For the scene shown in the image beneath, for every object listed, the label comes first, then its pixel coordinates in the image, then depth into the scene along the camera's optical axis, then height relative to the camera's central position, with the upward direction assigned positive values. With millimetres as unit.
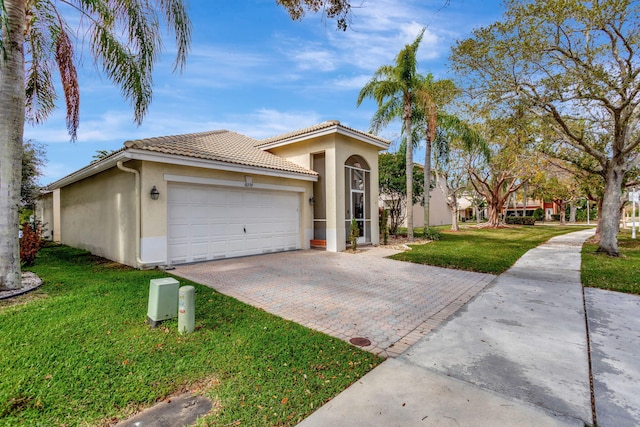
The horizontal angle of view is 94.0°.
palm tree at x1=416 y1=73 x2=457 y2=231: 12903 +5352
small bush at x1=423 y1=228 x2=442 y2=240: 17844 -1205
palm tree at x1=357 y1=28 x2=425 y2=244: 14555 +6179
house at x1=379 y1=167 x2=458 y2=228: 33719 +464
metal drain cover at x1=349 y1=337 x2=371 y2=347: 4154 -1782
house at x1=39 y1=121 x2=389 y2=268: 9102 +854
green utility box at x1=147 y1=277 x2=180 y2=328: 4664 -1319
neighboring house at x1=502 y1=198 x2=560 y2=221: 56778 +1161
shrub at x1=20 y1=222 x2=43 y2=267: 9188 -840
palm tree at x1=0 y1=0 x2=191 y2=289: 6074 +4350
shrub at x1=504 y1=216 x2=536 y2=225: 38906 -925
